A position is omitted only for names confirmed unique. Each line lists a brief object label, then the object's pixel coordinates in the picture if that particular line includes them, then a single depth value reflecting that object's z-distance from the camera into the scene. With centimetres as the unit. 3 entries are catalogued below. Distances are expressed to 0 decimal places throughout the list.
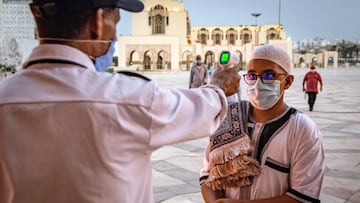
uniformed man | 119
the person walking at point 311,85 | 1218
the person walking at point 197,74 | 1261
